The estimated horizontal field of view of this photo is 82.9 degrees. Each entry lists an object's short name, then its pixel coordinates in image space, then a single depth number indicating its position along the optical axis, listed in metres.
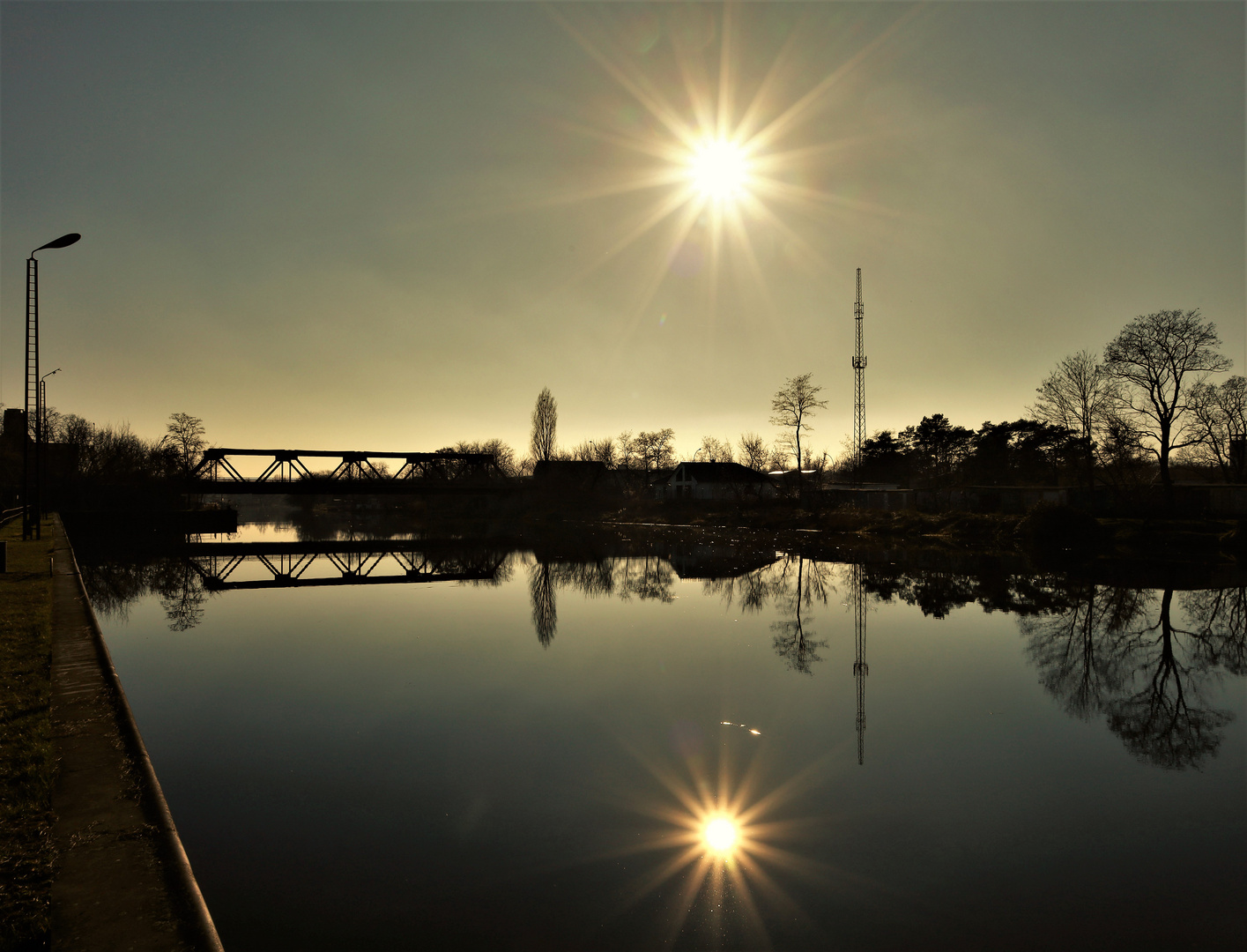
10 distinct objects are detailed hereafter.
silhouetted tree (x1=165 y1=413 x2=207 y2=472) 85.22
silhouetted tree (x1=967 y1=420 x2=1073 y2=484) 71.69
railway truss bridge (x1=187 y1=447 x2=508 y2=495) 58.69
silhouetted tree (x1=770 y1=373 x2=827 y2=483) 68.86
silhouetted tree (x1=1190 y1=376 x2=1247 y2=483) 44.47
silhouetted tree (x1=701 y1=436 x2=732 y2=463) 109.31
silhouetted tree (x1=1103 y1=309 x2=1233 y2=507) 43.31
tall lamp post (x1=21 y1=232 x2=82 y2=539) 27.12
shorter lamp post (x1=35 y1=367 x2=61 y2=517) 44.12
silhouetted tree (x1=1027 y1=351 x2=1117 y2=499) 52.62
